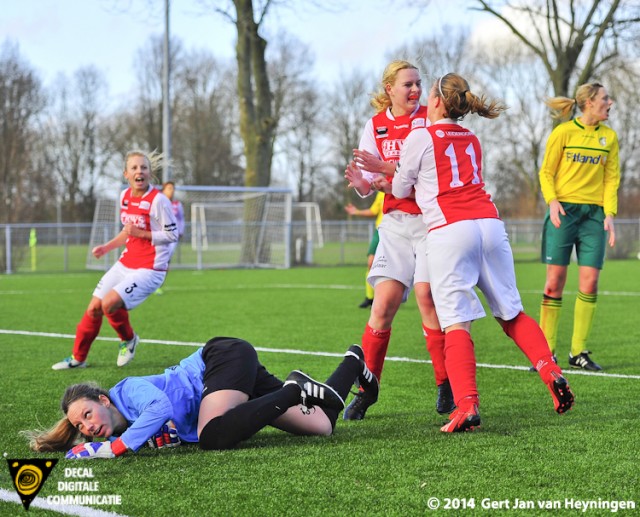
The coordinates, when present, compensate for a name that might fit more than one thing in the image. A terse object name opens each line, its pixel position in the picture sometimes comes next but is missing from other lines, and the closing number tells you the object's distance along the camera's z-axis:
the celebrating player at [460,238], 4.46
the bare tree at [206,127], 53.34
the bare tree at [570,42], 27.91
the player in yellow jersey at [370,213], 12.05
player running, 7.44
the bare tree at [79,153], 56.56
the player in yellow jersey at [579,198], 6.91
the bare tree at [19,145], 32.41
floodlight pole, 26.05
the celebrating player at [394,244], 5.07
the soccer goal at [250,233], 27.06
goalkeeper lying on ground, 4.01
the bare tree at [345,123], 57.91
